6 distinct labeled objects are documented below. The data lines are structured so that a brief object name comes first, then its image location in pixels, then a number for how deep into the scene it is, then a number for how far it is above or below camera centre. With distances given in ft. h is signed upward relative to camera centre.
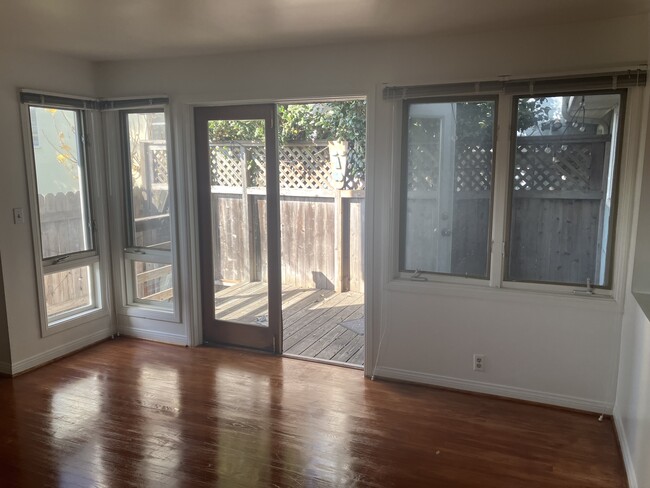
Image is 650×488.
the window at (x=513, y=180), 10.06 -0.10
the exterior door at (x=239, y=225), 13.29 -1.32
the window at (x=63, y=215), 13.00 -1.04
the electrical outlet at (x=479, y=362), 11.28 -4.10
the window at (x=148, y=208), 14.14 -0.92
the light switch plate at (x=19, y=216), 12.20 -0.95
